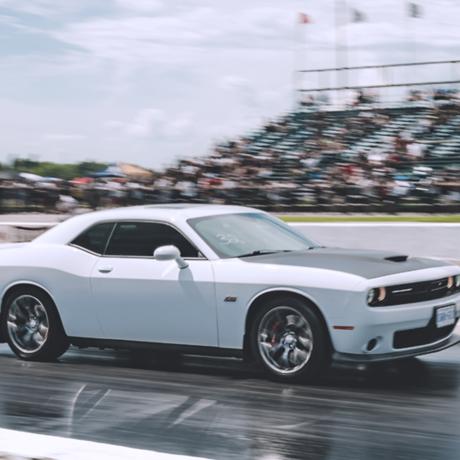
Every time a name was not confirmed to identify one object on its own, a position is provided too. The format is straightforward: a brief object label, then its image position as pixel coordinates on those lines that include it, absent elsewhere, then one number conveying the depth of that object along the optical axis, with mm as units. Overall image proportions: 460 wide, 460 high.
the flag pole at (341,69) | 38281
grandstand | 25844
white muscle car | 6980
